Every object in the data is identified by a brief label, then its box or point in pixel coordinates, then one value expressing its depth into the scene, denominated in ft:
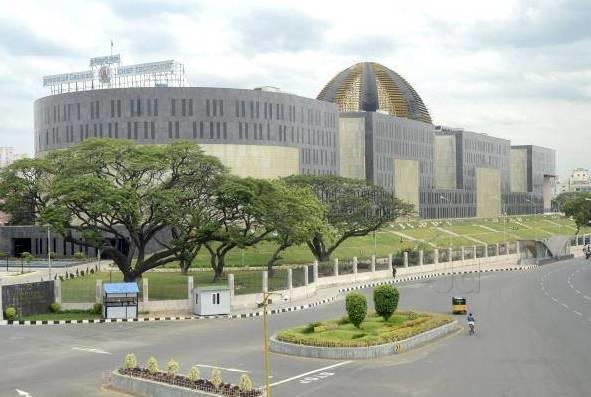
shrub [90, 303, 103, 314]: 175.70
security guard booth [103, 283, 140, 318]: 170.19
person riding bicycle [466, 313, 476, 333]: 141.01
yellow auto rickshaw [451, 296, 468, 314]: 172.55
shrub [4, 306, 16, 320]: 165.48
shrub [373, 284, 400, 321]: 143.84
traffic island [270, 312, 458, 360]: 119.14
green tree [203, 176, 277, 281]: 184.96
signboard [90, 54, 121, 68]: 379.92
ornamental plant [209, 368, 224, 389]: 89.10
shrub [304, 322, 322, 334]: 132.77
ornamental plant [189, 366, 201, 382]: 91.56
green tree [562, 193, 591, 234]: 492.95
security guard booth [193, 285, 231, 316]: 174.91
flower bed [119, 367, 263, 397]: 86.84
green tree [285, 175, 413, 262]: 296.71
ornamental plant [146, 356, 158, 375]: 98.22
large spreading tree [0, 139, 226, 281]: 176.96
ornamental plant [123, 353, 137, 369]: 100.94
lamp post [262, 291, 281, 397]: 80.74
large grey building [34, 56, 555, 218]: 370.53
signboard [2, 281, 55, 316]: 169.58
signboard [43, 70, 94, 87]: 388.98
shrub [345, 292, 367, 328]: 133.59
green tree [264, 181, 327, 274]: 195.21
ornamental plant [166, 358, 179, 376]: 95.69
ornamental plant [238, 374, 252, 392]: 86.63
